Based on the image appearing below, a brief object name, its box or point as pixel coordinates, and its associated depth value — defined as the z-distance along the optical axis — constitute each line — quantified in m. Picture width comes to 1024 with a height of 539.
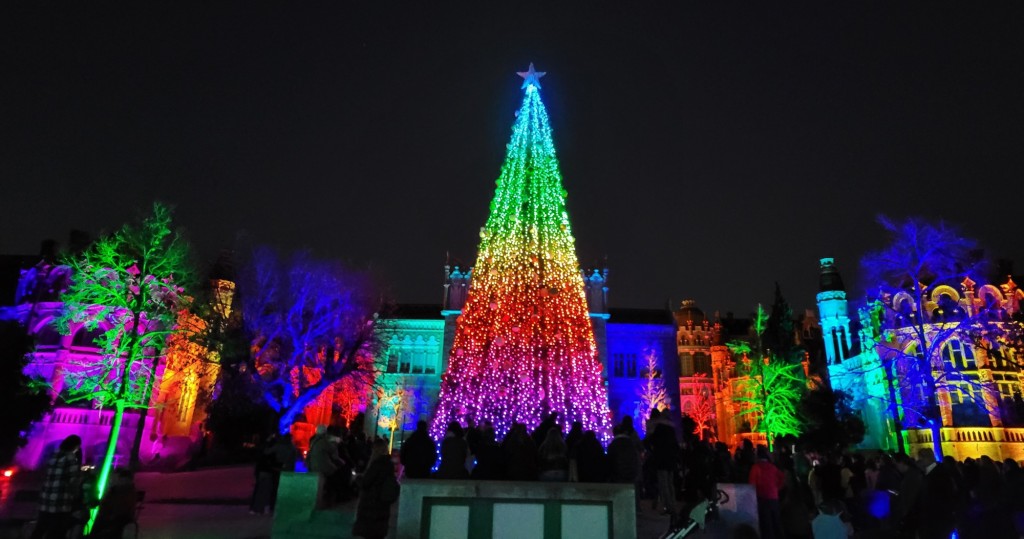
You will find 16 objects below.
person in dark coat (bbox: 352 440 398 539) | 9.27
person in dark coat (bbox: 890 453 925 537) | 8.81
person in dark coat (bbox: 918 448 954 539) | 8.62
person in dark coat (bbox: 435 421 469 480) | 10.67
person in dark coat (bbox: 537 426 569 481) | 11.84
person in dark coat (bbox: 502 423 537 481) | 10.48
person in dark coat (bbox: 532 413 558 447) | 14.68
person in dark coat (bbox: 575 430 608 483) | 10.91
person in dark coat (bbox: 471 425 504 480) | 10.98
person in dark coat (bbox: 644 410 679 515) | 13.32
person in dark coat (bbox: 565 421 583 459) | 13.32
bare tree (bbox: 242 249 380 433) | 26.30
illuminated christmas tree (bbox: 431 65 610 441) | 24.09
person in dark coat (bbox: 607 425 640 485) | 11.63
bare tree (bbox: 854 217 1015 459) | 24.70
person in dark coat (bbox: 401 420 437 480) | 10.82
